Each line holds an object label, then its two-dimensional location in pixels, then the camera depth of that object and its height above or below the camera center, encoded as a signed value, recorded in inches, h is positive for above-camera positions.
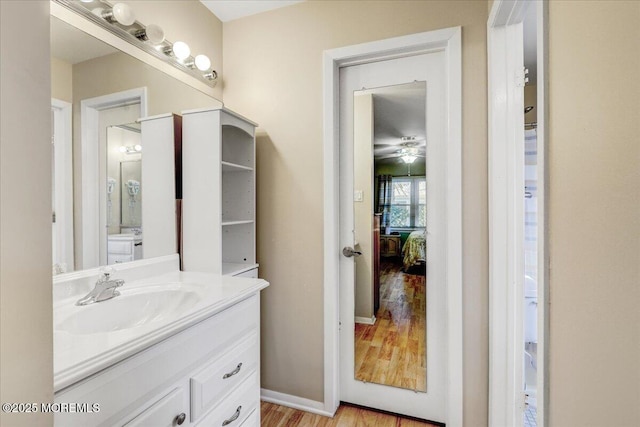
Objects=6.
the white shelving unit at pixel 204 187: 61.9 +5.0
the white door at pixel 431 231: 65.0 -4.6
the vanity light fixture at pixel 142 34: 49.0 +33.0
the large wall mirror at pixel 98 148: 45.2 +10.5
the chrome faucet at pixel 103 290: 43.4 -11.8
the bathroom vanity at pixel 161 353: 26.8 -15.7
